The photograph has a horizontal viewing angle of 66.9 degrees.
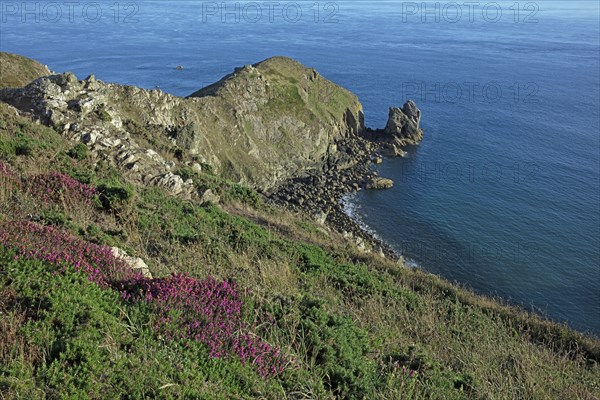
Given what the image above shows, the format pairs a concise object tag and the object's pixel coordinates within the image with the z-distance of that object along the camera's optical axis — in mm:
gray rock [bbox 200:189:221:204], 24511
